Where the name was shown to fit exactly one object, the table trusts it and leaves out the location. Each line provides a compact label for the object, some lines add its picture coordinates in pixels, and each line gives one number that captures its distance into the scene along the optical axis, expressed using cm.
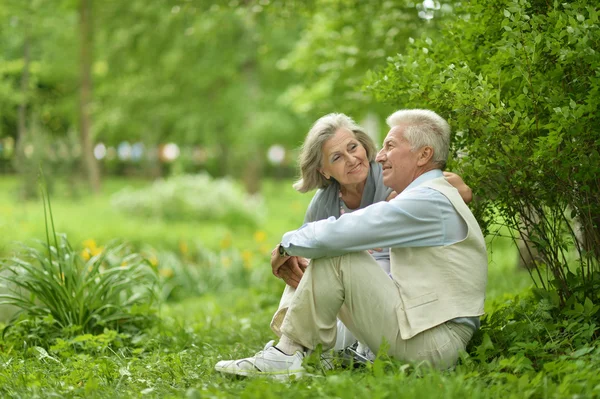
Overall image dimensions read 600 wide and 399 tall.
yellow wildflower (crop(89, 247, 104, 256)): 731
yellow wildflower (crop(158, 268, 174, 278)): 868
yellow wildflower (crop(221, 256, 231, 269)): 943
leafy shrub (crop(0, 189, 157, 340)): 477
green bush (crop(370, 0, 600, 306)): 346
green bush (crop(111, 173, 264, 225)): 1289
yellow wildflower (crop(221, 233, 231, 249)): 1021
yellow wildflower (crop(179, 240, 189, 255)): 984
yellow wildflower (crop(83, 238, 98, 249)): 714
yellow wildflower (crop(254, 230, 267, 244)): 1020
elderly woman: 403
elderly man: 323
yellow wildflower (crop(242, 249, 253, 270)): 941
